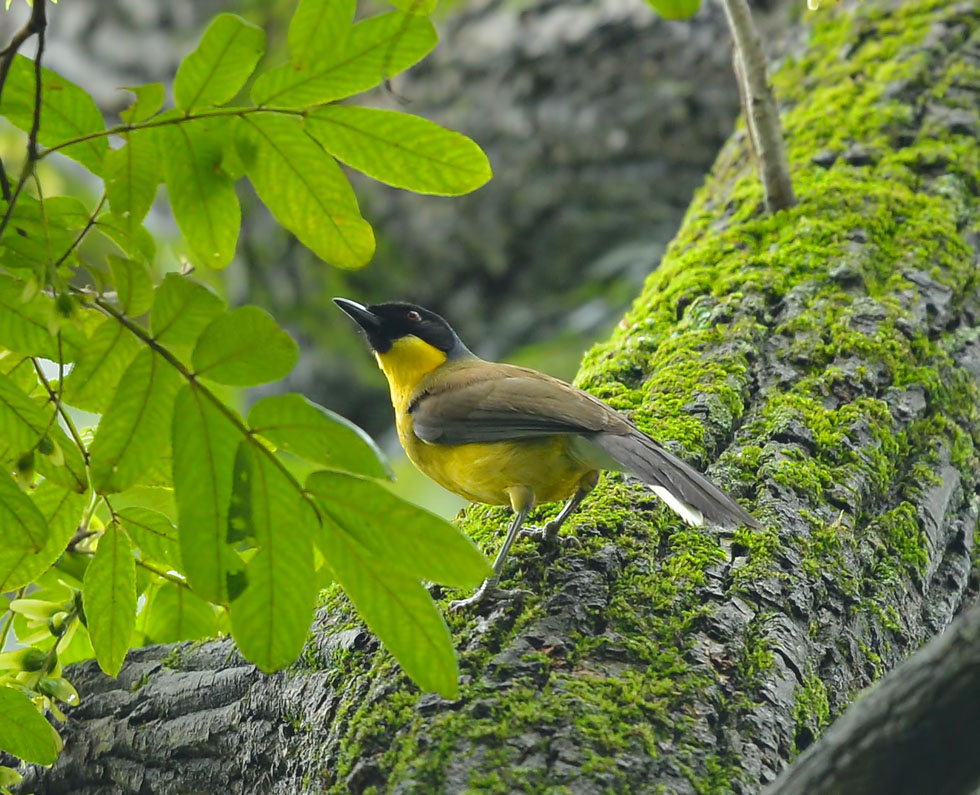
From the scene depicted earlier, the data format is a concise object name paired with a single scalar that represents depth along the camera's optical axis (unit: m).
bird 5.21
